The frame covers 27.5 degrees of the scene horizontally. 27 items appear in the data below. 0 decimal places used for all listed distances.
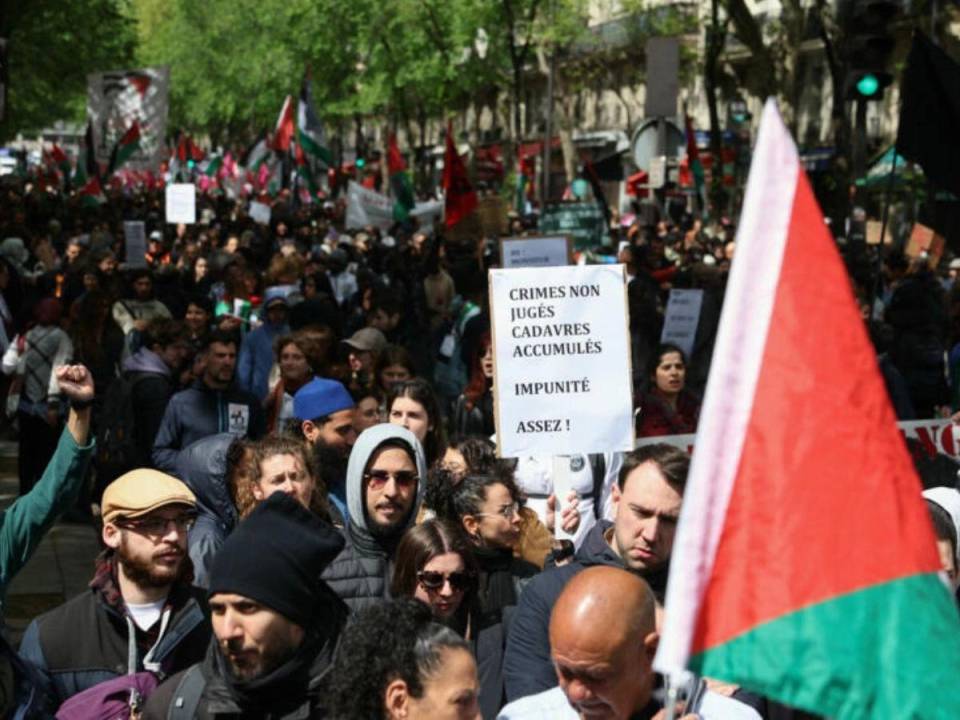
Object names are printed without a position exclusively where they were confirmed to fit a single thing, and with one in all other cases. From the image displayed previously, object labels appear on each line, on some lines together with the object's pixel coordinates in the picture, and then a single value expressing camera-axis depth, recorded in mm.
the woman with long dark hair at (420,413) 8164
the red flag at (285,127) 33719
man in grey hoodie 6055
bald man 3852
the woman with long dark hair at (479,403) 10023
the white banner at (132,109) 29266
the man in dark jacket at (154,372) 10438
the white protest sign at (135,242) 20906
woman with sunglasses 5336
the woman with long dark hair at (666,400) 9398
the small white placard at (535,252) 13180
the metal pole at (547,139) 43781
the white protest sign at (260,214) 30531
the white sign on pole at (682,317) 13383
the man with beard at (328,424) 7707
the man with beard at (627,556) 4996
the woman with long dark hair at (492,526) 6137
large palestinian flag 2846
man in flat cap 4969
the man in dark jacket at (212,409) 9203
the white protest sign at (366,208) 27312
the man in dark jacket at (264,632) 4125
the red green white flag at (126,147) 28703
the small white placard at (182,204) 26906
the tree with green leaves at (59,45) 37000
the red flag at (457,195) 20469
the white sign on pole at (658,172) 21611
